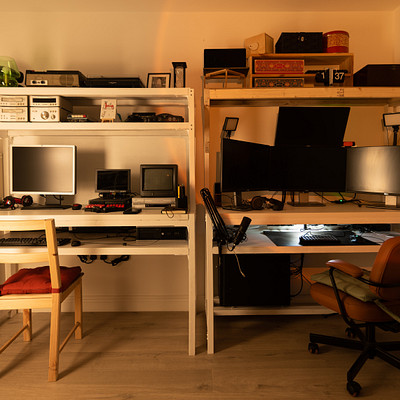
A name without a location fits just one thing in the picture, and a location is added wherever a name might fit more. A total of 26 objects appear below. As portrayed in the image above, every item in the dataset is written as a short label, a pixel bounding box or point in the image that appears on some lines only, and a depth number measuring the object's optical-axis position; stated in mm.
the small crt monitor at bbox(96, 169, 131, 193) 2527
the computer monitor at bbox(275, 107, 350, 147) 2650
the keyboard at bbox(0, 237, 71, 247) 2146
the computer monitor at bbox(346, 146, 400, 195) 2346
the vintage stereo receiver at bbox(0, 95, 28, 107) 2350
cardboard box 2497
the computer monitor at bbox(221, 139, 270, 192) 2227
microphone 2039
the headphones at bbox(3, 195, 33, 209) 2428
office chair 1647
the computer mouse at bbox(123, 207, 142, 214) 2225
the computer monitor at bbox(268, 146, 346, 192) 2553
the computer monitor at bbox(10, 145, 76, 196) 2521
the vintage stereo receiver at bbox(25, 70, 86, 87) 2414
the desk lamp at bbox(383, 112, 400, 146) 2490
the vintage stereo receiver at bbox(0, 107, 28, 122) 2354
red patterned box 2461
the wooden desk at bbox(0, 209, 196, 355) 2139
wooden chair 1819
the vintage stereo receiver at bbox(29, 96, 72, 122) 2367
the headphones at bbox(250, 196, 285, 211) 2275
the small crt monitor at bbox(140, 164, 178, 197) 2432
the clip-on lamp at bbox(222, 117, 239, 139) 2484
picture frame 2498
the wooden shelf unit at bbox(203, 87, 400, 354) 2133
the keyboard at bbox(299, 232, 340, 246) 2154
